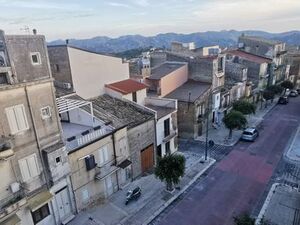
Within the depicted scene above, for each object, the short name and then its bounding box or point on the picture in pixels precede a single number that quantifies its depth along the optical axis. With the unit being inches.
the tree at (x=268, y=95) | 1984.5
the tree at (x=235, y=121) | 1326.3
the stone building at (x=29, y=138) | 595.2
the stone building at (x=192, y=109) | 1368.1
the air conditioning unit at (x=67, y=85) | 970.8
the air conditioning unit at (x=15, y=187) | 629.3
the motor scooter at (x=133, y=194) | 872.3
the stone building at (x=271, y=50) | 2337.6
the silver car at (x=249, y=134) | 1357.0
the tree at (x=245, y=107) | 1508.4
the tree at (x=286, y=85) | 2314.2
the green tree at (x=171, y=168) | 867.4
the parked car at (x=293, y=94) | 2402.8
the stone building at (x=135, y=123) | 968.3
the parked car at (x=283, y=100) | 2132.1
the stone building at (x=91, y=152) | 792.3
